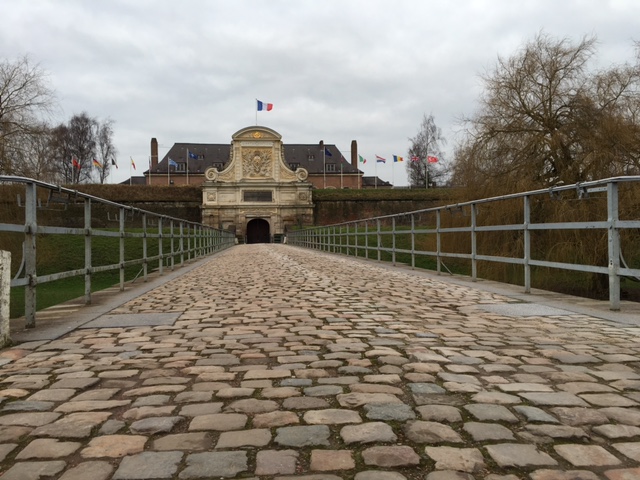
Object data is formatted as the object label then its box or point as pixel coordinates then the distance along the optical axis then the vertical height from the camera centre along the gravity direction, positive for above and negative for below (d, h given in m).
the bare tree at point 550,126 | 13.52 +3.11
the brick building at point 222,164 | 69.06 +10.18
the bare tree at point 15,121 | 16.89 +4.05
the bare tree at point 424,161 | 61.19 +9.06
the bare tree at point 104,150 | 55.62 +9.64
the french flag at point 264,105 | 51.25 +12.97
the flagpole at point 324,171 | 69.18 +8.85
